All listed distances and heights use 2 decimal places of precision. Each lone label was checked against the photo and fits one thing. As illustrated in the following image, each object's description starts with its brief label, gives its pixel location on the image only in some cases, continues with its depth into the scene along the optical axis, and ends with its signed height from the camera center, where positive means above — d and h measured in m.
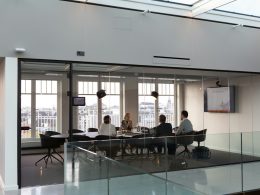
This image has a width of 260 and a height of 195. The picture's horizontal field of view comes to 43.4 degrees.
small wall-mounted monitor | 7.00 +0.16
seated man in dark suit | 8.09 -0.50
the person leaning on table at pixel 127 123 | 7.66 -0.35
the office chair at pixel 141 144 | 6.70 -0.74
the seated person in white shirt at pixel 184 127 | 8.46 -0.49
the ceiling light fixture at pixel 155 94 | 8.05 +0.35
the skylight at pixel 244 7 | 7.48 +2.46
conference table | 7.27 -0.61
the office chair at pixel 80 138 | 7.05 -0.64
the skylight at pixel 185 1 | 7.56 +2.49
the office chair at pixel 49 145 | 7.88 -0.88
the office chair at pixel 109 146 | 6.17 -0.73
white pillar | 6.12 -0.29
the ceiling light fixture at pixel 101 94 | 7.35 +0.33
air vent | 7.70 +1.15
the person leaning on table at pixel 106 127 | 7.46 -0.43
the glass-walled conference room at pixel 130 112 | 6.92 -0.08
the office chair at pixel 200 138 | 7.05 -0.65
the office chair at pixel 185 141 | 6.84 -0.69
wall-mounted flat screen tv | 9.33 +0.24
